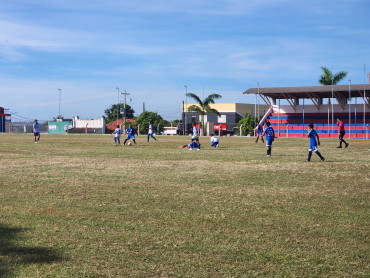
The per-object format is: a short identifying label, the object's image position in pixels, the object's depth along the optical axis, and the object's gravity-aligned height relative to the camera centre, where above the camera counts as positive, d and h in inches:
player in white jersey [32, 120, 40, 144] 1676.9 +0.8
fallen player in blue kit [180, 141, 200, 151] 1252.7 -42.1
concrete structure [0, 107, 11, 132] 4588.3 +93.4
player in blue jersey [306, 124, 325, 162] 810.2 -23.3
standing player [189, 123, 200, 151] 1236.8 -18.0
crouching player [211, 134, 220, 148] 1346.0 -35.0
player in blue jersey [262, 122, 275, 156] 935.7 -16.7
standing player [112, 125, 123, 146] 1529.9 -10.9
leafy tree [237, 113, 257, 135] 3351.4 +22.4
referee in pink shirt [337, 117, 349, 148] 1322.6 -7.1
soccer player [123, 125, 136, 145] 1491.1 -10.9
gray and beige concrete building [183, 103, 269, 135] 3357.5 +114.6
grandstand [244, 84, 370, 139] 2749.5 +104.8
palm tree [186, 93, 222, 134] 3191.9 +171.8
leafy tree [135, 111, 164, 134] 3813.2 +73.3
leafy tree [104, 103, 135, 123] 4854.8 +166.3
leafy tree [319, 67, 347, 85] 2866.6 +292.4
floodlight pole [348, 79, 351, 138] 2633.1 +79.9
